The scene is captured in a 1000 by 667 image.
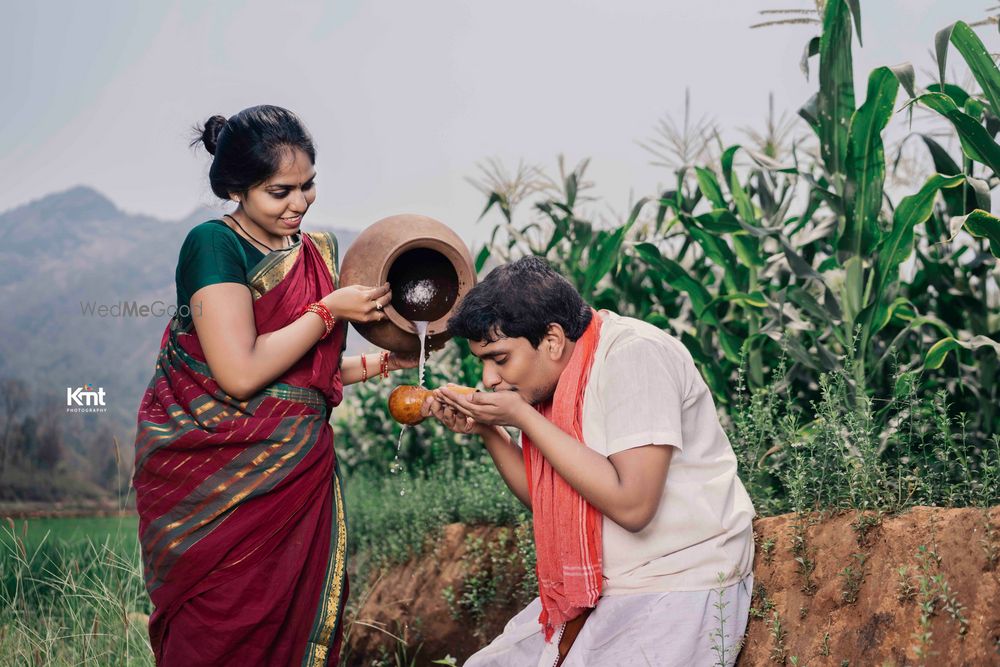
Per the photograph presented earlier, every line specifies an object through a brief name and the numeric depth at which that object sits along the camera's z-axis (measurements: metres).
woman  2.20
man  1.88
